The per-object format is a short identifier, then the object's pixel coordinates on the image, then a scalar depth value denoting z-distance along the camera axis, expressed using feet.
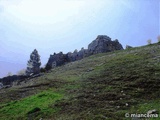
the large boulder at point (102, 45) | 160.48
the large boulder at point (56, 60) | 164.26
